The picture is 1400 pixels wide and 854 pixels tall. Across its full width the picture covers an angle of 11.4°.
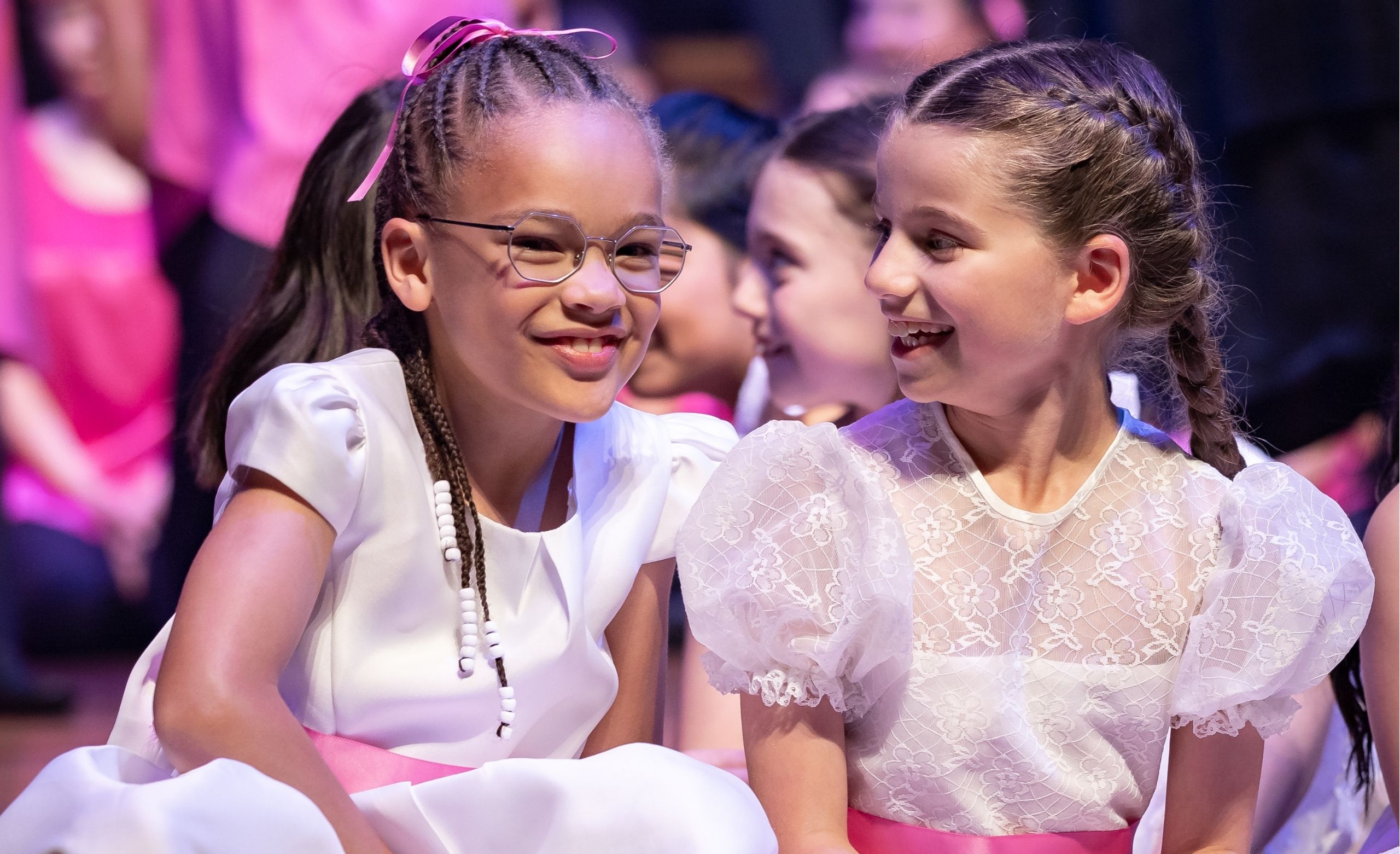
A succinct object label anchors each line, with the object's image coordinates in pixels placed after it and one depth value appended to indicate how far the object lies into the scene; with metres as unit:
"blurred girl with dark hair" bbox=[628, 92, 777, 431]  5.03
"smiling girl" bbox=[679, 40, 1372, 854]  4.17
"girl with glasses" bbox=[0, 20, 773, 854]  4.10
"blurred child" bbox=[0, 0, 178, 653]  7.17
